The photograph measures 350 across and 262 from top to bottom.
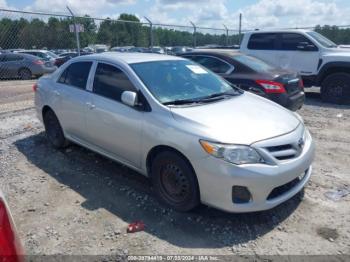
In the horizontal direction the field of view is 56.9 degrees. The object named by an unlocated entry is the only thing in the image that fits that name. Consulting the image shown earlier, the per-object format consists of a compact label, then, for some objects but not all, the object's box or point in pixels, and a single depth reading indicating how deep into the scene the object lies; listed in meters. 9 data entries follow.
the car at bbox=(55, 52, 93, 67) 17.41
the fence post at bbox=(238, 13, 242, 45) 20.74
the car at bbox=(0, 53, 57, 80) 15.76
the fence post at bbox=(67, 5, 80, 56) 12.67
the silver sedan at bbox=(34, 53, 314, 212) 3.02
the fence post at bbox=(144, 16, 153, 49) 14.03
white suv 8.77
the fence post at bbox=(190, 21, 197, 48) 17.52
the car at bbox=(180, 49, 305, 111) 6.28
